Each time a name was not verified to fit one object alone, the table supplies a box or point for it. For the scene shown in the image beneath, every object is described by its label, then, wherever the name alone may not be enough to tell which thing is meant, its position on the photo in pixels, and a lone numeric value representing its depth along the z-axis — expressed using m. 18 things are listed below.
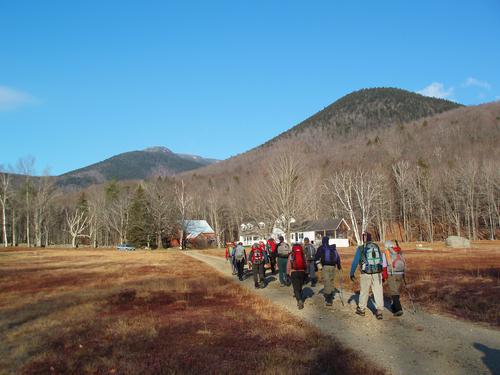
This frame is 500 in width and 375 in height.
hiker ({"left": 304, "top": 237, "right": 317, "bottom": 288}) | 19.09
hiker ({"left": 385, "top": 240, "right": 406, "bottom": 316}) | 11.62
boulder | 53.81
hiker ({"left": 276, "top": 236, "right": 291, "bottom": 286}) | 18.56
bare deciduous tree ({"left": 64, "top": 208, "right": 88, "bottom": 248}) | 77.99
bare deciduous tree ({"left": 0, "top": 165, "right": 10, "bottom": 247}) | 64.88
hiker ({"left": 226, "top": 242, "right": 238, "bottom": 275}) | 24.42
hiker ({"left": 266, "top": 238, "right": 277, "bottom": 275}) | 22.98
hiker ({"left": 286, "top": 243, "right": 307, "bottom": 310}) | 13.99
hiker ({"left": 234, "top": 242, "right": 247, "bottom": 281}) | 22.48
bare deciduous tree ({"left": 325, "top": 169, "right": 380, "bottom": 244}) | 76.57
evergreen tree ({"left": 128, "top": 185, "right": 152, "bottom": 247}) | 78.88
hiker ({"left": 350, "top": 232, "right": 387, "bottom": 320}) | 11.36
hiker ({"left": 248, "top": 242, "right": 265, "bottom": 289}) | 18.91
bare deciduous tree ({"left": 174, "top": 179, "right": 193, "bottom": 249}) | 76.69
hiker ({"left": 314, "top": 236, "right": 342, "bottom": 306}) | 13.39
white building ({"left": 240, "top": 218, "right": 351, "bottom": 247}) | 80.38
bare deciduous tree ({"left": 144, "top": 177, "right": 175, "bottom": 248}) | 77.00
